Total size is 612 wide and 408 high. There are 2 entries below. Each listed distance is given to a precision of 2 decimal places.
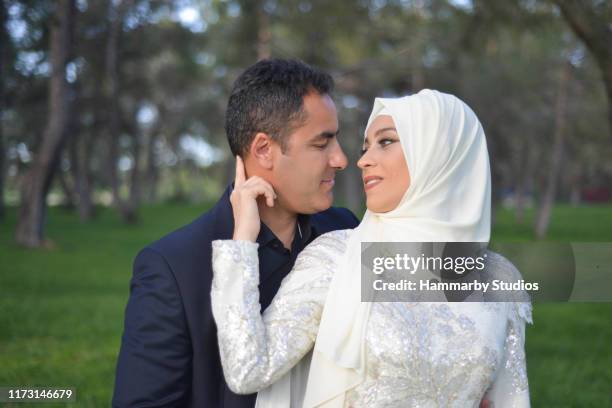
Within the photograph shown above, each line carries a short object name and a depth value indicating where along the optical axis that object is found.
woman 2.39
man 2.62
